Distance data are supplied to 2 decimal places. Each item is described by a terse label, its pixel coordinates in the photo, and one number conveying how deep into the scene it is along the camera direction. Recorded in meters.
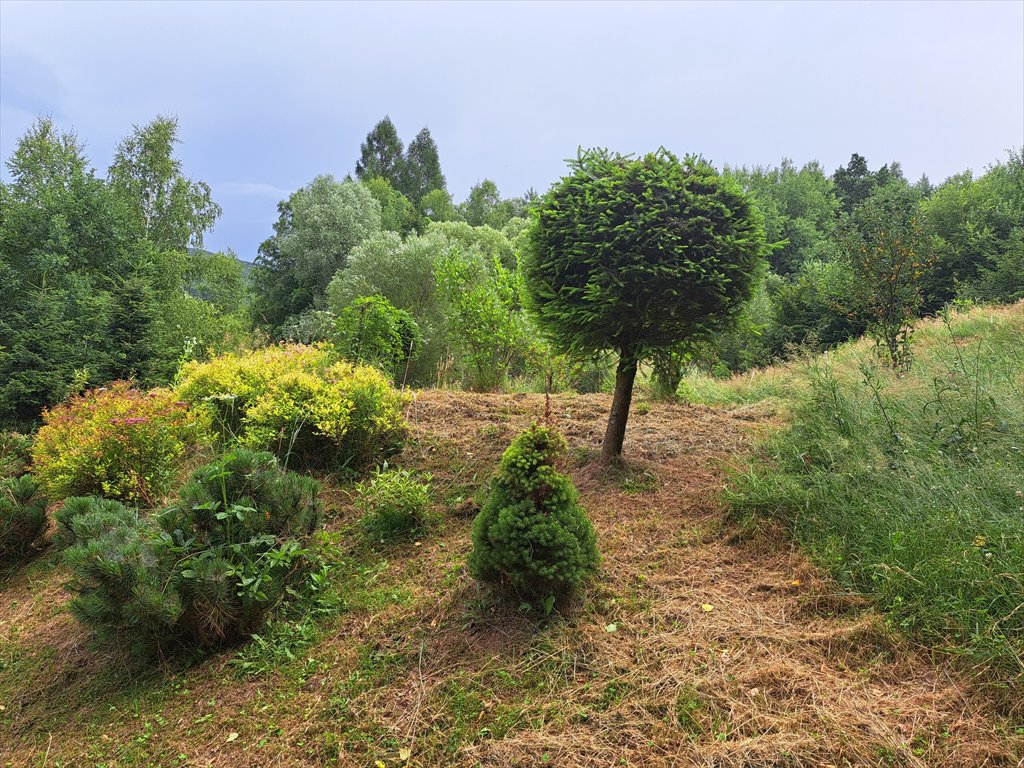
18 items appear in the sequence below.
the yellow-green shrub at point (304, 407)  4.43
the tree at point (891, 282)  6.75
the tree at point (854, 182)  42.16
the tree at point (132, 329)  8.20
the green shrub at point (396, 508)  3.62
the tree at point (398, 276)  17.23
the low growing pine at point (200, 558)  2.43
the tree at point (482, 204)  42.54
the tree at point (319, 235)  24.84
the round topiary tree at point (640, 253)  3.60
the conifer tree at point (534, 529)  2.47
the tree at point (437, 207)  39.53
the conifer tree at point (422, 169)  44.59
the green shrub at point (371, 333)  7.50
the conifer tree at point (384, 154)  44.50
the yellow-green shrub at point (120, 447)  4.29
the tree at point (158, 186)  18.42
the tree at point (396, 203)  35.75
